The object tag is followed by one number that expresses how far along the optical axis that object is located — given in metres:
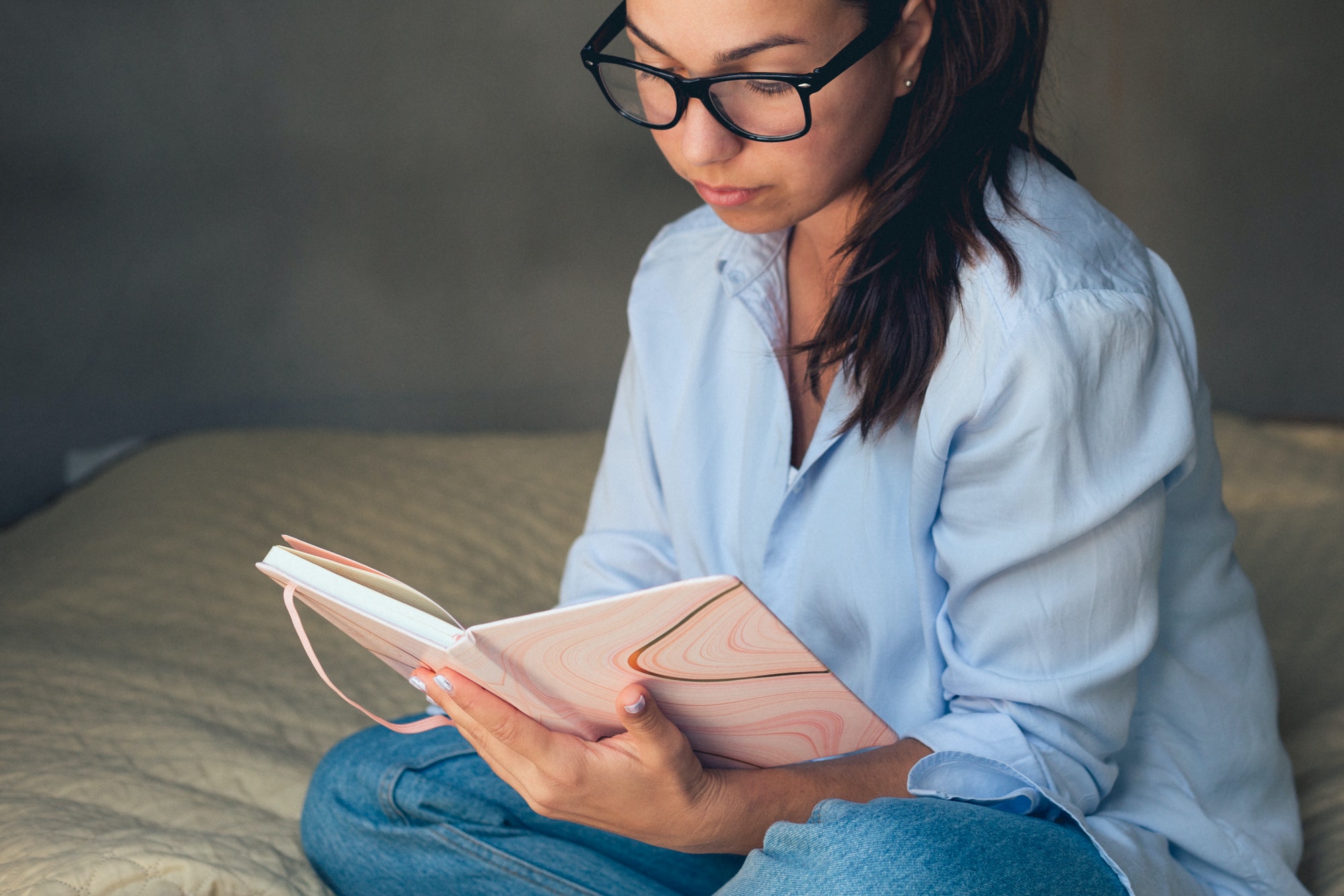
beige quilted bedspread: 1.08
